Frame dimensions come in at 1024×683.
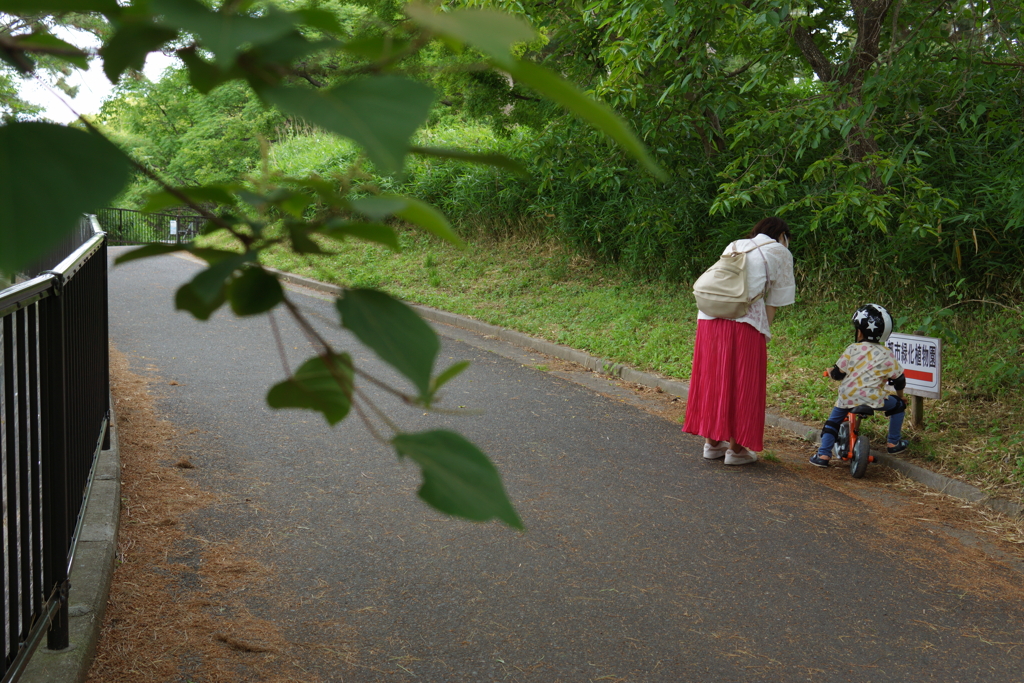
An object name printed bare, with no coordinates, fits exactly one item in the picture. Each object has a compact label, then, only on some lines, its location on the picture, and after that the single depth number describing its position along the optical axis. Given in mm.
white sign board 6234
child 5809
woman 5785
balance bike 5754
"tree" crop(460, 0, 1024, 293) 6773
